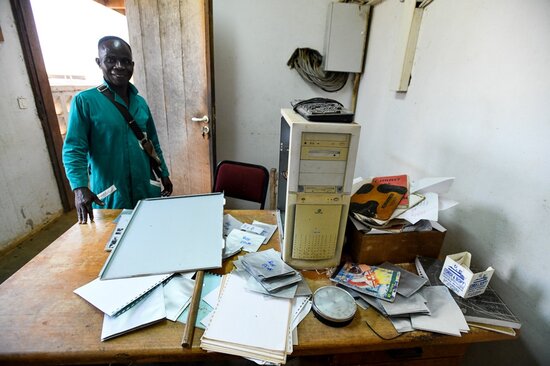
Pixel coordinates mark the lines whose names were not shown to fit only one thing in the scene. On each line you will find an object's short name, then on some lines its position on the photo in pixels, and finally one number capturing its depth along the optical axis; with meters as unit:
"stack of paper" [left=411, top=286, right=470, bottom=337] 0.69
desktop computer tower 0.77
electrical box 2.03
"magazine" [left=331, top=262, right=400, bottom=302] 0.78
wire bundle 2.28
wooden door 1.94
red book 0.95
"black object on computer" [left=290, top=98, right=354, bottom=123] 0.79
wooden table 0.61
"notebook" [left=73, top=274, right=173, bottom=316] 0.71
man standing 1.21
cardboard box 0.76
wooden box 0.90
